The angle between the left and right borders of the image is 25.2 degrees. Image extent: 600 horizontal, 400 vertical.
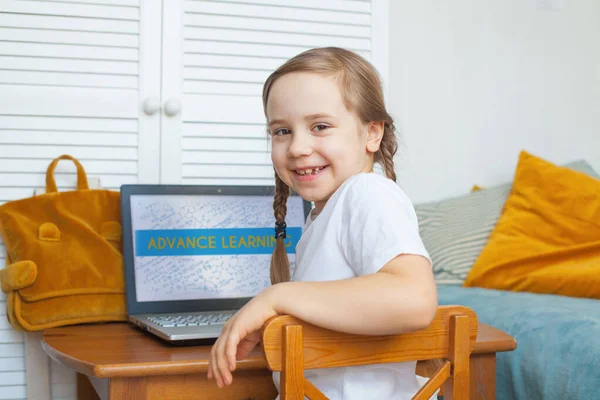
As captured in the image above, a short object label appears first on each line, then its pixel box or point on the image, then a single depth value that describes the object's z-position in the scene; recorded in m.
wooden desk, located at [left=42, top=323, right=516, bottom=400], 2.07
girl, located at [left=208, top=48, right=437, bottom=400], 1.88
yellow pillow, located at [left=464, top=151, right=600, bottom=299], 2.75
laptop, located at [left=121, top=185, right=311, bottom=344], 2.50
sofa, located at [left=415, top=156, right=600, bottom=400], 2.27
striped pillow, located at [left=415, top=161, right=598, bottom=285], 2.90
